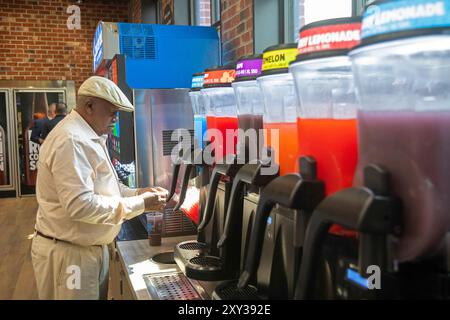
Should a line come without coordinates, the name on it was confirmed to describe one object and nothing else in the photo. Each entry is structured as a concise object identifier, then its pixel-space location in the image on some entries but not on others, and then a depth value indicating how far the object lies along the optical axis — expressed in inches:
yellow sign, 47.6
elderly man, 83.2
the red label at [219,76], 69.6
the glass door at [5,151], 334.3
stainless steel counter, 71.1
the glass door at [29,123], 332.5
